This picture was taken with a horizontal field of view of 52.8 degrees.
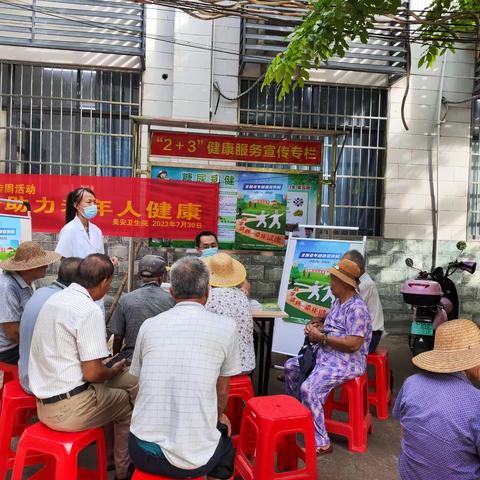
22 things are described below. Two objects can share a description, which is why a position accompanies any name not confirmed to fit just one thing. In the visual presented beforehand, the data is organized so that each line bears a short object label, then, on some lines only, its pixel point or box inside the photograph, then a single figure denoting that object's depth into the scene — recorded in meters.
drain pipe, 6.74
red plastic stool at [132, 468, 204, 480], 2.00
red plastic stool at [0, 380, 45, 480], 2.71
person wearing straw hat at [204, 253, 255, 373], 3.12
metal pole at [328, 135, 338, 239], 5.54
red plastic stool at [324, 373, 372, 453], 3.24
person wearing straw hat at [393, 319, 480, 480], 1.79
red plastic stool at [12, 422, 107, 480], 2.24
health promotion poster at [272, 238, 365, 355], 4.79
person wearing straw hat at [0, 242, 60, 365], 3.06
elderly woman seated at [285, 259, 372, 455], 3.12
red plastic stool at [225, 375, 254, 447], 3.08
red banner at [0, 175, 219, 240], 5.19
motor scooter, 4.66
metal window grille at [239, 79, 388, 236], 6.80
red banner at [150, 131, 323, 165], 5.40
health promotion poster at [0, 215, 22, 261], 4.25
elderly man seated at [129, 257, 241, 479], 1.93
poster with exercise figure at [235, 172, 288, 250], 5.57
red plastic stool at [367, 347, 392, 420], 3.88
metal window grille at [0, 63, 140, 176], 6.37
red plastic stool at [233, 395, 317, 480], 2.52
